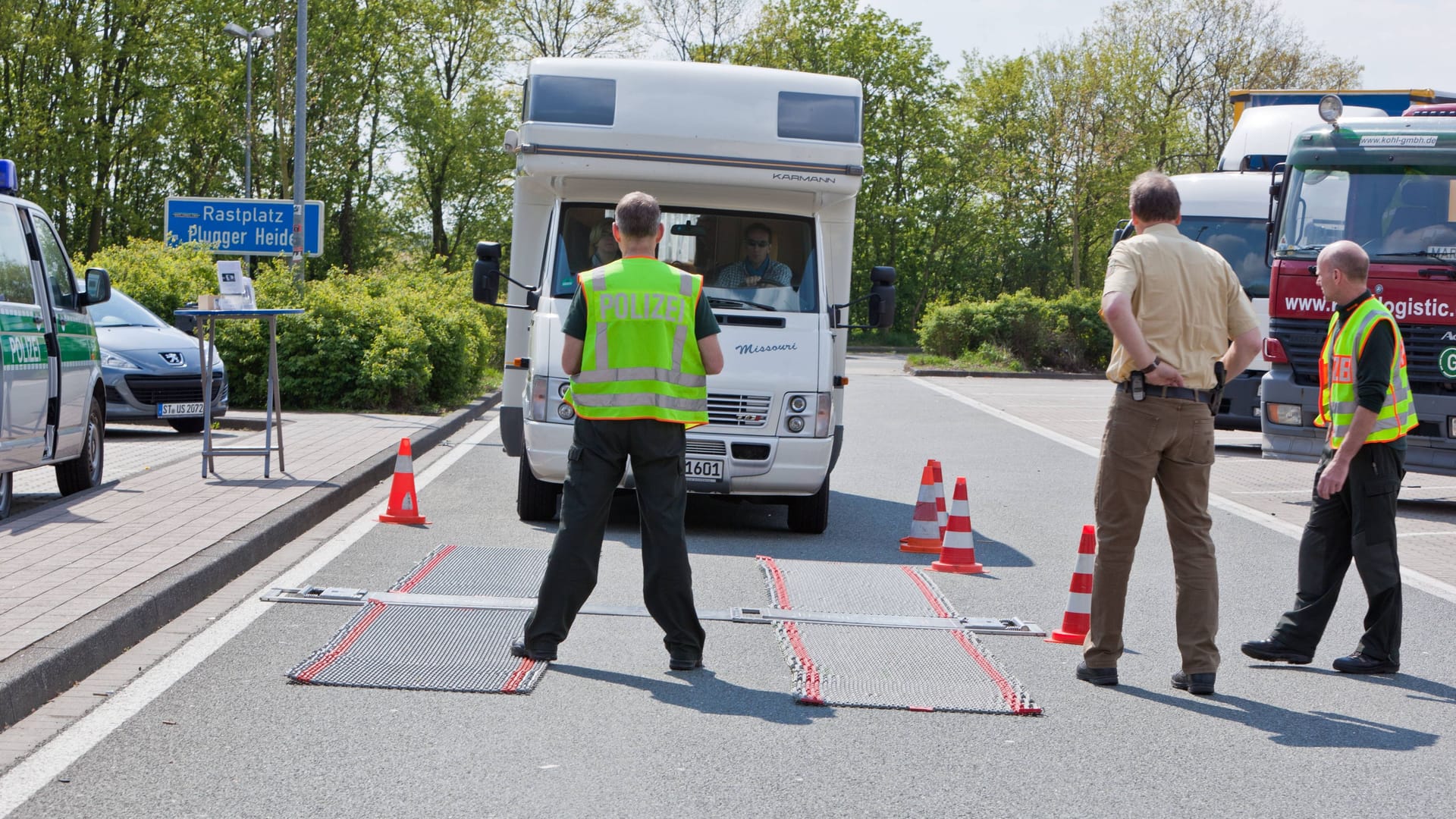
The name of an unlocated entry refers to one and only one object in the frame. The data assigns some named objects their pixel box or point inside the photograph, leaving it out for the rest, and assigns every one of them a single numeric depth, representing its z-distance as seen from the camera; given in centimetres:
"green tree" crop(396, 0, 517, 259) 5447
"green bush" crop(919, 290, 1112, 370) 3628
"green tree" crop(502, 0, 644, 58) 5509
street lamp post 3609
